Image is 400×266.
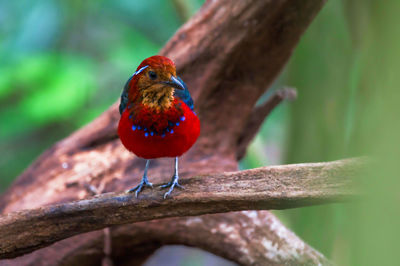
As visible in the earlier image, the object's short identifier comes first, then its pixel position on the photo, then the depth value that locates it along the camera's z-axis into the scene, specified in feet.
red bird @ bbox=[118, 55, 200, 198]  15.88
